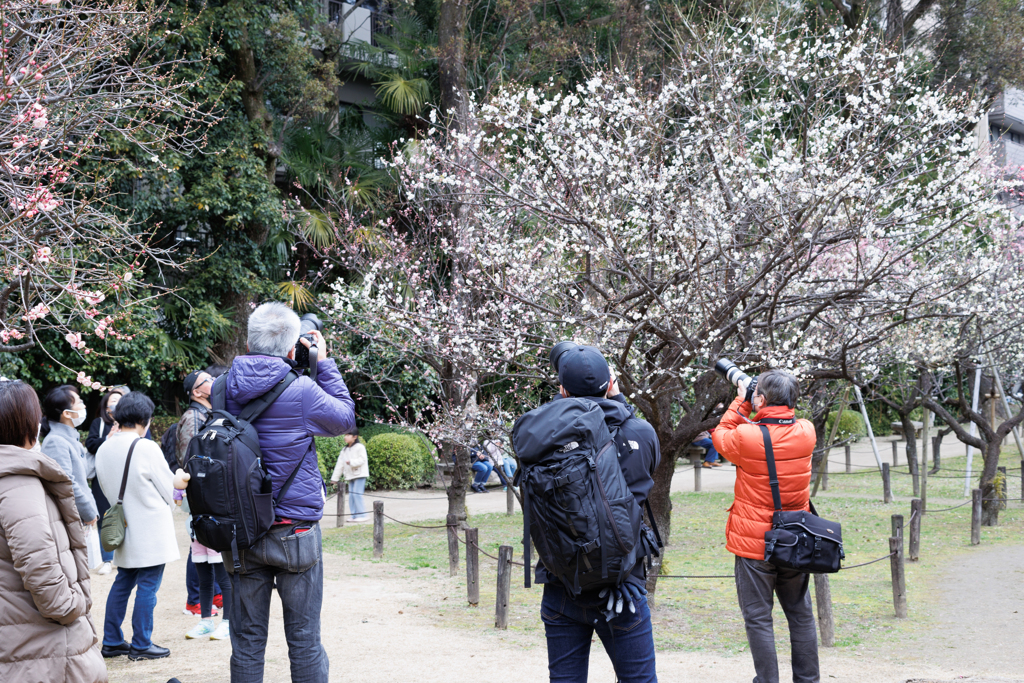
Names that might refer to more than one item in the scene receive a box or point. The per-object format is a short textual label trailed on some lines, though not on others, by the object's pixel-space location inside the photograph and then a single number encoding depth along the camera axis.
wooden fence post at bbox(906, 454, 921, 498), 29.55
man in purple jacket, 6.86
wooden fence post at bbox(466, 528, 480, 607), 14.19
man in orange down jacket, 8.34
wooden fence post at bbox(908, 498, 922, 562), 16.77
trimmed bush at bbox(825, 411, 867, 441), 49.72
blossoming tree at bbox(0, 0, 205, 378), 10.41
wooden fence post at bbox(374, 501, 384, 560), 19.12
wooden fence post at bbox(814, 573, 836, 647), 11.97
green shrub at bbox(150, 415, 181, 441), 29.81
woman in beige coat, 5.55
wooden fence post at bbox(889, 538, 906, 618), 13.32
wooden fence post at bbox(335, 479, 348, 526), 24.18
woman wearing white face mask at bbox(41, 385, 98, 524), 11.19
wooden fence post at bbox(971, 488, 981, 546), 20.58
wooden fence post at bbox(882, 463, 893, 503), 28.28
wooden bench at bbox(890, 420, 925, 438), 48.94
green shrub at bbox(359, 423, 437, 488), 33.22
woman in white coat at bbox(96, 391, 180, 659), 10.37
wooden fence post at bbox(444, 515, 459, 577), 17.41
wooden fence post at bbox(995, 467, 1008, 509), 23.83
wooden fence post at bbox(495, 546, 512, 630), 12.77
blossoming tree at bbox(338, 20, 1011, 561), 13.69
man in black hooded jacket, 6.06
